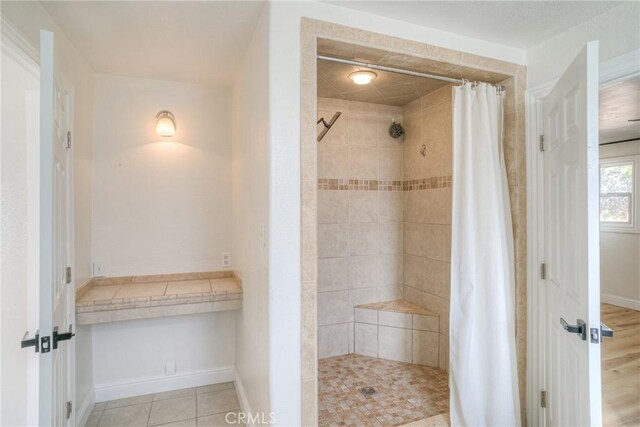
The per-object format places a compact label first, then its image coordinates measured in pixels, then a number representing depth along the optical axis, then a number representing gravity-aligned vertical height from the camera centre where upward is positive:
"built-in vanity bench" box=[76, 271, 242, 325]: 2.13 -0.56
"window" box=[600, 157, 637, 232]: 4.83 +0.27
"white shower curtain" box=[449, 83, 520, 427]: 1.92 -0.38
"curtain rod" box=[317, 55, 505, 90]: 1.74 +0.81
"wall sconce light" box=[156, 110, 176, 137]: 2.50 +0.67
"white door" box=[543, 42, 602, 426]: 1.31 -0.15
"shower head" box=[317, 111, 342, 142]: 2.67 +0.71
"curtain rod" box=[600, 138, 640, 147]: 4.81 +1.06
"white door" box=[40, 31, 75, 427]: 1.22 -0.12
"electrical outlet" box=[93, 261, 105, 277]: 2.52 -0.42
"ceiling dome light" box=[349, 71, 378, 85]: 2.31 +0.96
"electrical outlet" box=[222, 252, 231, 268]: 2.84 -0.40
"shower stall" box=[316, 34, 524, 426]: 2.74 -0.21
